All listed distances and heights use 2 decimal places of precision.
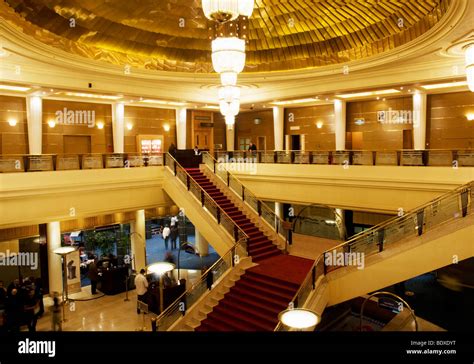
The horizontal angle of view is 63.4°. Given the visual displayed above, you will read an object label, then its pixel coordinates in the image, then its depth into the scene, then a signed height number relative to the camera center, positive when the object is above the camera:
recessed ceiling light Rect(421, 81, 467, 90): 14.21 +2.46
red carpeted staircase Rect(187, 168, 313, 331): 9.91 -3.90
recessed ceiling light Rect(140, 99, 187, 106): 18.77 +2.56
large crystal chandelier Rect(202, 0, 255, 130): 5.22 +1.85
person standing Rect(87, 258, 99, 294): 14.17 -4.44
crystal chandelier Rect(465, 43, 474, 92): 8.24 +1.82
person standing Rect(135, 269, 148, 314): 11.98 -4.06
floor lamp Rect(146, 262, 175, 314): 9.39 -2.82
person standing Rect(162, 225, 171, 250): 19.28 -4.03
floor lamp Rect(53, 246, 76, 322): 11.15 -2.83
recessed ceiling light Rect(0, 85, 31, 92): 13.99 +2.54
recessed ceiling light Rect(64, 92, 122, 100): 16.17 +2.56
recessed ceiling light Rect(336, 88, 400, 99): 15.93 +2.48
